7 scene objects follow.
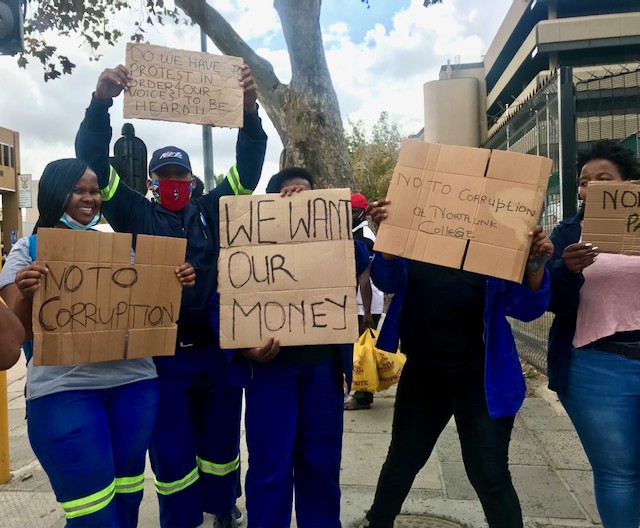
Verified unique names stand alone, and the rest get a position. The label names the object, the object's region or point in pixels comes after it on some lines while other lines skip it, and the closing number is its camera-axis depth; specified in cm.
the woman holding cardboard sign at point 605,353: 221
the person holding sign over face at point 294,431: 238
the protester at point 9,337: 159
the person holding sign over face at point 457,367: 229
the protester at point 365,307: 457
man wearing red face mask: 267
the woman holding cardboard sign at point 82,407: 201
